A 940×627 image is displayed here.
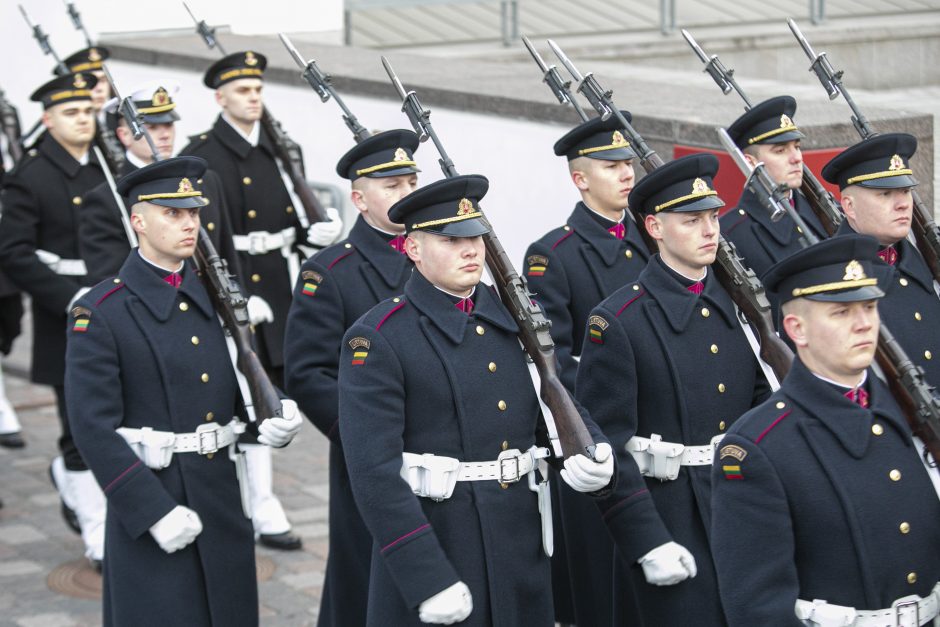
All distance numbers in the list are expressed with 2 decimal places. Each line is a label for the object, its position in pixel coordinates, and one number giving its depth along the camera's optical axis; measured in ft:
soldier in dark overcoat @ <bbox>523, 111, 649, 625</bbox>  32.66
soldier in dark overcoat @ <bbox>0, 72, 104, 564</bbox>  43.10
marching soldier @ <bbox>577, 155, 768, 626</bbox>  28.54
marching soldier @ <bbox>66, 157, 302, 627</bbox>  29.79
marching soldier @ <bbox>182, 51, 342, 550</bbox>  43.51
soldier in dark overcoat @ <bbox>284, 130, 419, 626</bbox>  32.51
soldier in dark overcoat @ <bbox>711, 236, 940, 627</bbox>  21.88
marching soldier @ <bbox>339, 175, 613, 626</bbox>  25.69
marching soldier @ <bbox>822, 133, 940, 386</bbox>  30.59
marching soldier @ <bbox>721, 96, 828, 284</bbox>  35.43
